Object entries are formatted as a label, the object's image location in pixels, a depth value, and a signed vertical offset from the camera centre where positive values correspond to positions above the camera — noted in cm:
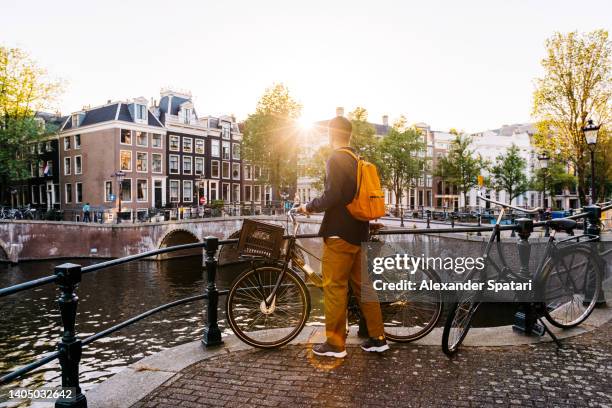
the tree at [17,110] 3434 +646
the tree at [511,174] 4700 +153
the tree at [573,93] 2288 +486
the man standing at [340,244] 362 -44
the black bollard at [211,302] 409 -102
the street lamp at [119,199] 3064 -67
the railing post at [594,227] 484 -44
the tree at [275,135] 3669 +439
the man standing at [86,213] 3359 -166
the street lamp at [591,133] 1549 +188
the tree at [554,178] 4794 +110
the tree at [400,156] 4000 +289
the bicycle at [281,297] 390 -97
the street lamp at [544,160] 2189 +135
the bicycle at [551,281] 382 -91
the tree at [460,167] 4231 +201
